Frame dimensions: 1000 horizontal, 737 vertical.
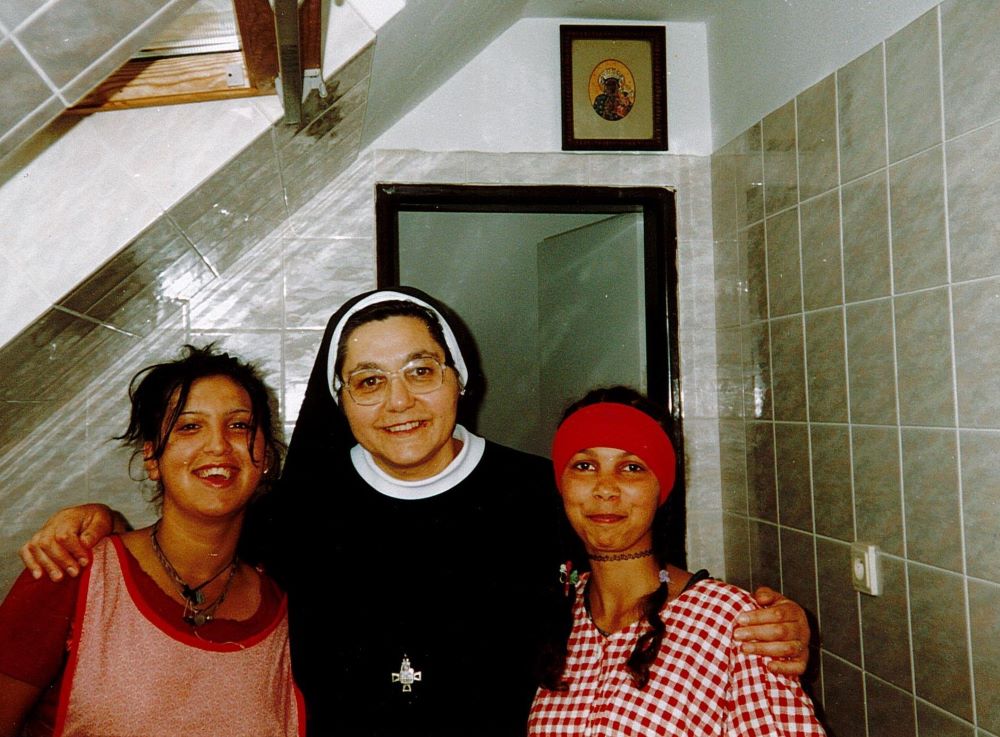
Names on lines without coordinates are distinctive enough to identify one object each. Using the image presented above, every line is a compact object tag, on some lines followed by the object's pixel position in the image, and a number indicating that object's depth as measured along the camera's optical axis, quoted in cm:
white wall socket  142
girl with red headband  110
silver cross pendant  126
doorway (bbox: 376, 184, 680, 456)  213
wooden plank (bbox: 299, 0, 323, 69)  96
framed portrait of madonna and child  212
